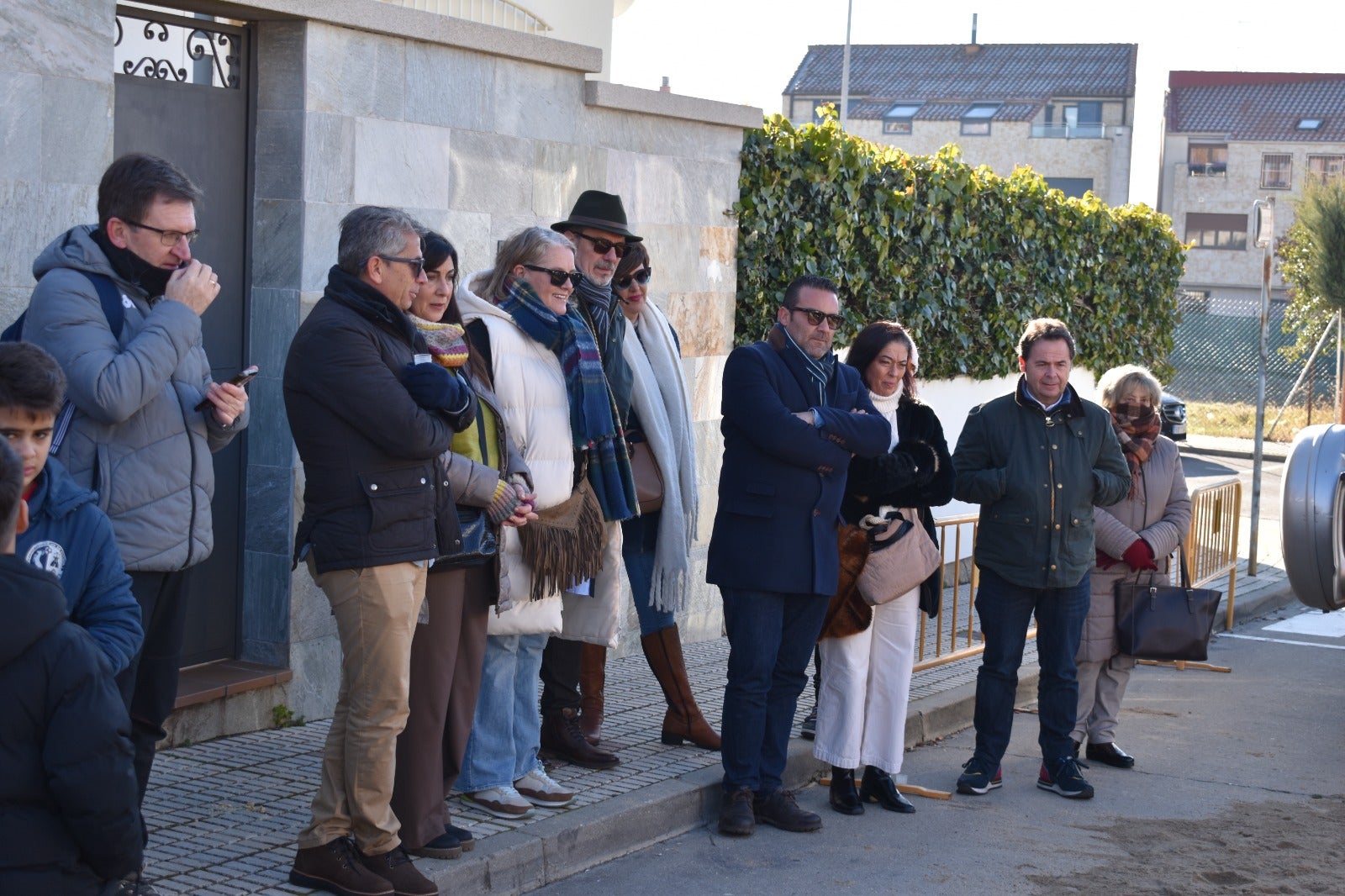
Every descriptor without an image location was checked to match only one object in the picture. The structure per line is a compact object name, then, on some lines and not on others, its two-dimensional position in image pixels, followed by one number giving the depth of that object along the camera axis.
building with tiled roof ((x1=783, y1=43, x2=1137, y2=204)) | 56.69
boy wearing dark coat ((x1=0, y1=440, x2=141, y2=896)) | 2.79
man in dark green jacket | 6.34
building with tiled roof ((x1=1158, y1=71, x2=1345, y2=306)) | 54.12
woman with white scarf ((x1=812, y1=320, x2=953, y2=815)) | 6.02
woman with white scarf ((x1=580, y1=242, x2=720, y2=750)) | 6.17
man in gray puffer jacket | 4.02
